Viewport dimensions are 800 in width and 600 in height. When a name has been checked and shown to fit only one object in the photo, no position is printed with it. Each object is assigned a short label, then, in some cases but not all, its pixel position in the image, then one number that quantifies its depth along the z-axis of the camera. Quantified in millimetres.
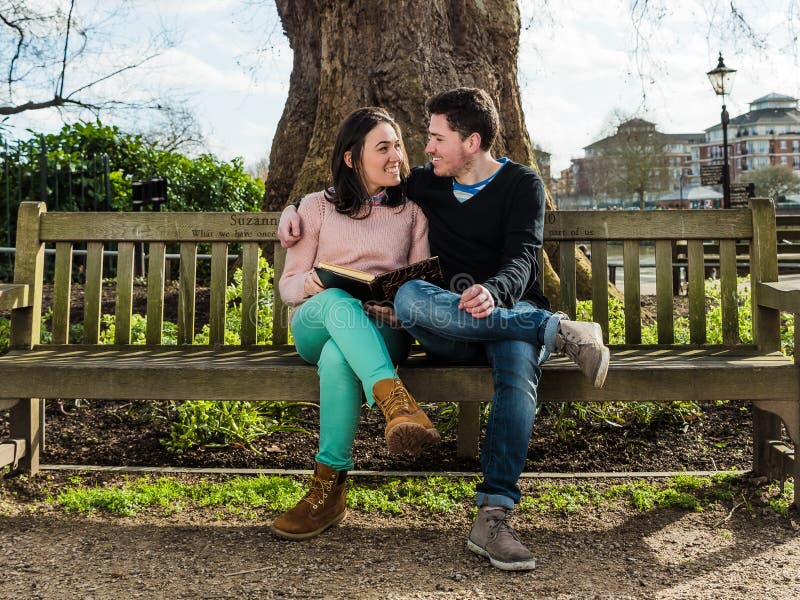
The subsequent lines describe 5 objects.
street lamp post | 16531
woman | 2723
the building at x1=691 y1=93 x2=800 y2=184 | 107625
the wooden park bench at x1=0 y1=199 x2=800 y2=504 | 2975
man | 2652
